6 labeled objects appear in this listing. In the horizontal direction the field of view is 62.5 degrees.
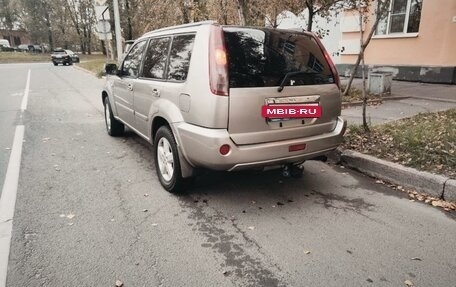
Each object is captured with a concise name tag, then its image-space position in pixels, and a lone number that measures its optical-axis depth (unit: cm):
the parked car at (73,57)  4088
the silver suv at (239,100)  350
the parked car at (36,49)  6584
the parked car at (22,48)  6919
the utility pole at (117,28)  1689
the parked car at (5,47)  6619
